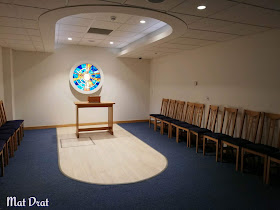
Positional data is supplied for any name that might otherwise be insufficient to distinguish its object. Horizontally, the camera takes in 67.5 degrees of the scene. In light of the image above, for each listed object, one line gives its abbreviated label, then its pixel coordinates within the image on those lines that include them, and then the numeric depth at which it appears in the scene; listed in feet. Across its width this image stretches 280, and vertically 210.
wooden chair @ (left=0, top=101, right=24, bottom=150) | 14.11
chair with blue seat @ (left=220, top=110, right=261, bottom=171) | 11.53
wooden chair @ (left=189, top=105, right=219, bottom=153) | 14.25
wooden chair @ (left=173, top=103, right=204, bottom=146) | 15.97
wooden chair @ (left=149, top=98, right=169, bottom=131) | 21.08
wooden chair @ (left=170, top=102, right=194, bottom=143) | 16.63
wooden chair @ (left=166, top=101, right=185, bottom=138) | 17.79
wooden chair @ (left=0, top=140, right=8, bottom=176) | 10.20
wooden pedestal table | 17.22
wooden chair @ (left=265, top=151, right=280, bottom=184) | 9.38
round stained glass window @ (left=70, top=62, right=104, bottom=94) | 21.66
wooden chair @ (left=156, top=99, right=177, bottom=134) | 19.11
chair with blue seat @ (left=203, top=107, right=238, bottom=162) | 12.86
